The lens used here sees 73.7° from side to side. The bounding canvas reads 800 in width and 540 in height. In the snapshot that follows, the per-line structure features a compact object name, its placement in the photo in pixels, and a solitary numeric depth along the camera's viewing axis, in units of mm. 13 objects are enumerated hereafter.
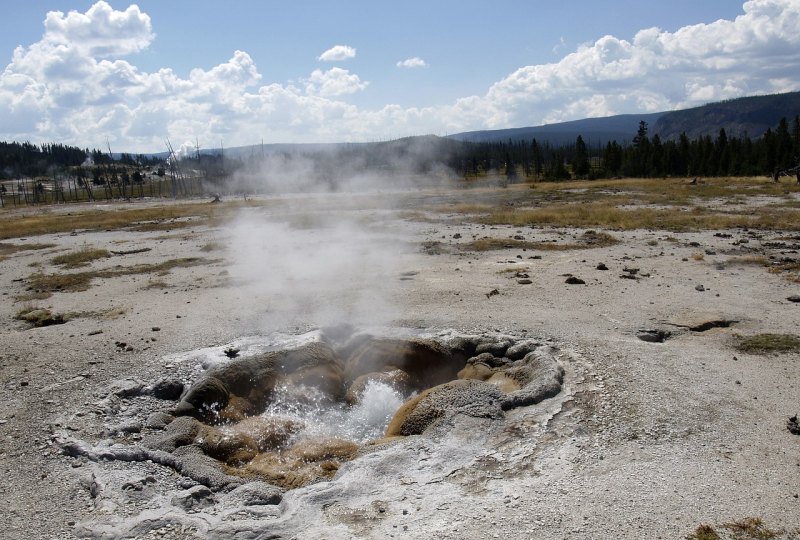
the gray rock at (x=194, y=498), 5656
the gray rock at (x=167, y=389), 8461
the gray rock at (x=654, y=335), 9931
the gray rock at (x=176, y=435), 6871
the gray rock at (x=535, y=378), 7484
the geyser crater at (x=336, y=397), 6949
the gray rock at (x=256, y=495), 5711
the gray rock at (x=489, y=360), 9255
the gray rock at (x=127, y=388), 8359
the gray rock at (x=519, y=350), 9352
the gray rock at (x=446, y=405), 7105
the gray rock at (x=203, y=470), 6074
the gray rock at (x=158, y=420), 7496
